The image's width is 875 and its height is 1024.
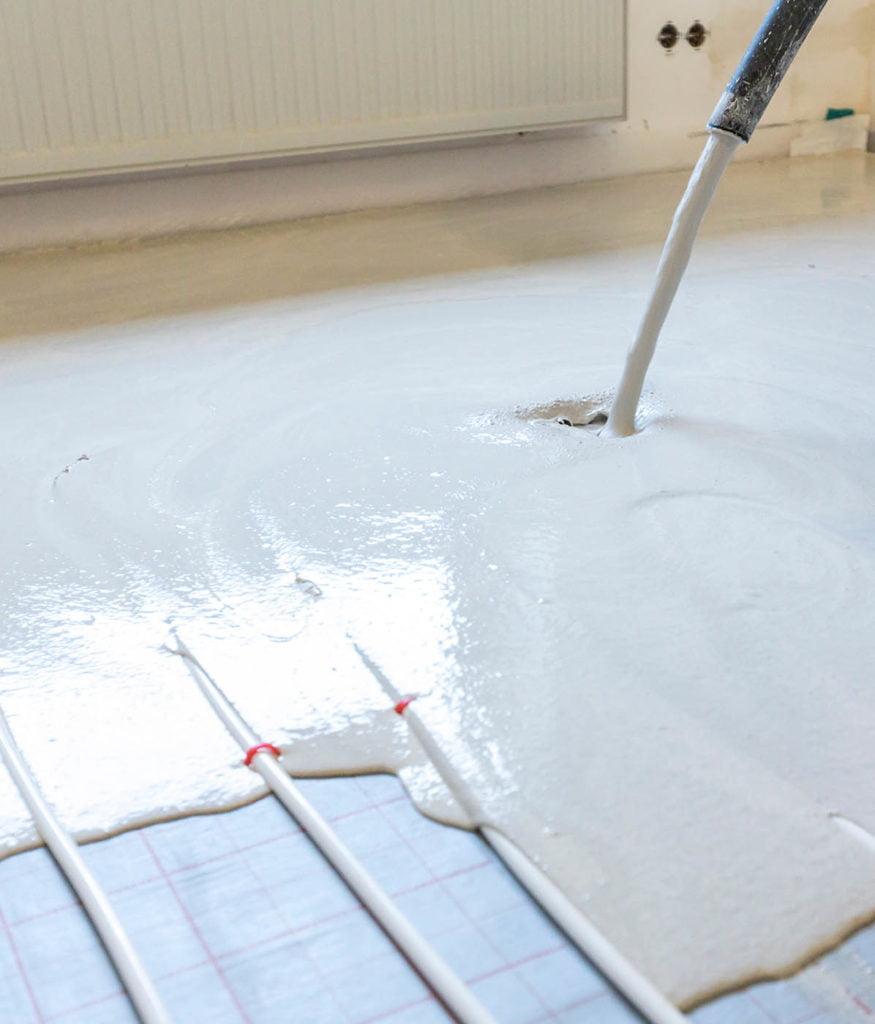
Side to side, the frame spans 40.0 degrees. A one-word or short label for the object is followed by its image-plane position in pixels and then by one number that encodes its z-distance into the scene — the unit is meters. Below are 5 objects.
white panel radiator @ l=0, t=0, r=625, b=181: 2.08
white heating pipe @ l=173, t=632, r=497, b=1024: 0.61
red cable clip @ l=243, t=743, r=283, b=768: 0.80
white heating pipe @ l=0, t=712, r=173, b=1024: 0.62
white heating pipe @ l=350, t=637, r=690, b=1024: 0.60
